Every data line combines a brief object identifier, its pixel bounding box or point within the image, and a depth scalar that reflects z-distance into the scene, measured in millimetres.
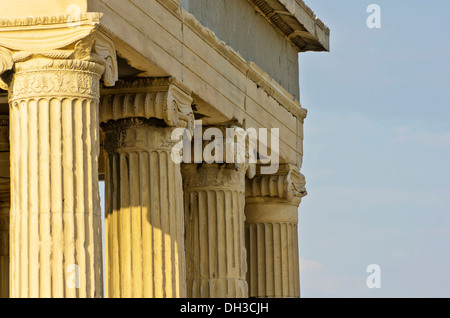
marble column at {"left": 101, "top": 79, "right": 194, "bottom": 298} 28906
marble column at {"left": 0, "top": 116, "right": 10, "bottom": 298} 41094
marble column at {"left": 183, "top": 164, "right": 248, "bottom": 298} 34469
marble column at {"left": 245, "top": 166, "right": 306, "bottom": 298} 40250
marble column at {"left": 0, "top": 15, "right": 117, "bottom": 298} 23906
